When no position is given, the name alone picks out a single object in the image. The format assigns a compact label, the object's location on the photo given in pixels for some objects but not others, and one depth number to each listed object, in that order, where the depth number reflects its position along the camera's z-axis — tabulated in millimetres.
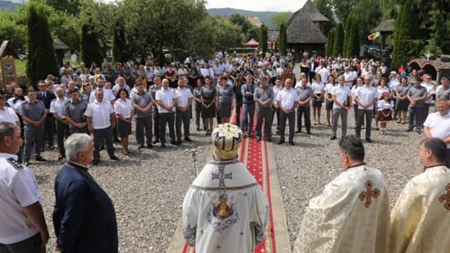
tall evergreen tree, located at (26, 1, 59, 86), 18250
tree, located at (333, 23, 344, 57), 41875
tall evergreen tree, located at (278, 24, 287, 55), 46156
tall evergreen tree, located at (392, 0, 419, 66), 25297
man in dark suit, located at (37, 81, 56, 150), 11602
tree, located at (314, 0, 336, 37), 81750
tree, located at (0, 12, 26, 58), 31609
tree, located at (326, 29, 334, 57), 46188
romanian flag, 49616
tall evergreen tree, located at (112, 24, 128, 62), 27562
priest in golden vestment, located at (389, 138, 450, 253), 4258
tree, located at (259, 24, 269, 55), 51625
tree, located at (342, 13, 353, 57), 37562
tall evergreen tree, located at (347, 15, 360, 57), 36875
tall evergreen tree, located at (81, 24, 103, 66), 25750
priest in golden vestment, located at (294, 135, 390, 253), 4152
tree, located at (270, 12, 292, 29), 140500
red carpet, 6238
